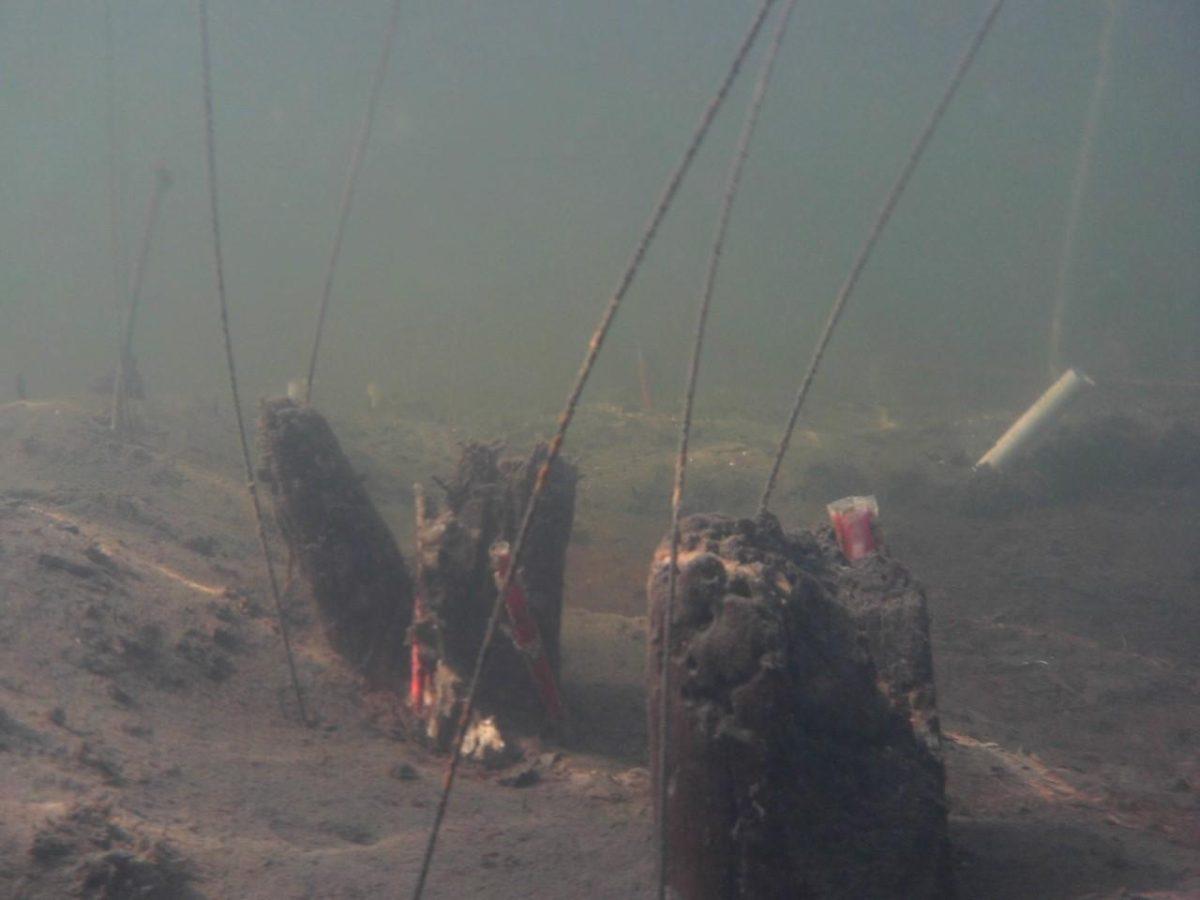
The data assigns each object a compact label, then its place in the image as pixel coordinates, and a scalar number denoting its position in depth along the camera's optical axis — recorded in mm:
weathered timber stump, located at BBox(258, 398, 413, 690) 5559
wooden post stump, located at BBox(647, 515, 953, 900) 2682
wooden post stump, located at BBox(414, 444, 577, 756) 4969
